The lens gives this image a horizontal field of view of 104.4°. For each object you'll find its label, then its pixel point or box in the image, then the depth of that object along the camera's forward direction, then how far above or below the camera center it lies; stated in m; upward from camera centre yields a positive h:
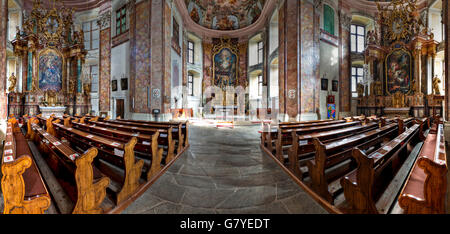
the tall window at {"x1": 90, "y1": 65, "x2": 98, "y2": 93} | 16.66 +3.48
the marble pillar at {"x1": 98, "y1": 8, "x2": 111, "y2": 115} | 14.04 +4.09
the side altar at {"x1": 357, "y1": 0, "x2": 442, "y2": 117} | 12.38 +2.88
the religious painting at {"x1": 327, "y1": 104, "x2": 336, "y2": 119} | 12.09 +0.34
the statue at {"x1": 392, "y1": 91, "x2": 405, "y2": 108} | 12.99 +1.21
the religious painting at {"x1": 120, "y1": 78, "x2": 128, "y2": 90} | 12.69 +2.34
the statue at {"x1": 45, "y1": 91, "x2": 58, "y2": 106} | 13.16 +1.34
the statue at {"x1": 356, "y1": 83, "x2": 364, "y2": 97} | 14.36 +2.15
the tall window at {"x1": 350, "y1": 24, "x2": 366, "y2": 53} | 15.55 +6.96
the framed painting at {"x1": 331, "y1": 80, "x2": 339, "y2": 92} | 12.82 +2.27
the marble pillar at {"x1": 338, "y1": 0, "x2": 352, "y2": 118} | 13.58 +4.26
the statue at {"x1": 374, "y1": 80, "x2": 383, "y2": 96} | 13.91 +2.24
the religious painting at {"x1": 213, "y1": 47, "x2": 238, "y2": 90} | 19.73 +5.63
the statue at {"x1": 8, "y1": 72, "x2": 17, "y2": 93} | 11.82 +2.29
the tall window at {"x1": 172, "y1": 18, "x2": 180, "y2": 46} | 13.73 +6.75
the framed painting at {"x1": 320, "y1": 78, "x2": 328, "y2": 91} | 12.13 +2.23
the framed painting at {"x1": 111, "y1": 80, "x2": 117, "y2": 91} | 13.44 +2.36
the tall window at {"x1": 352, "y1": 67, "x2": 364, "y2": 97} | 15.76 +3.66
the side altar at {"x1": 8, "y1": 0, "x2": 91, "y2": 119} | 12.57 +3.85
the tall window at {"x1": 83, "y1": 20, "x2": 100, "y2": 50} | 16.04 +7.45
